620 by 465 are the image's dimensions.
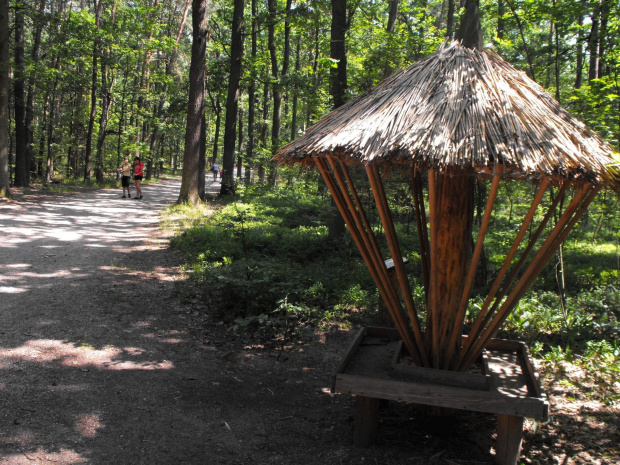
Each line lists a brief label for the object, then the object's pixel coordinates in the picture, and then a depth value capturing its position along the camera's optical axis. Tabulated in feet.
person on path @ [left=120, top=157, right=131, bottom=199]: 62.38
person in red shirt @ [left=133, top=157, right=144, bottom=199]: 63.21
